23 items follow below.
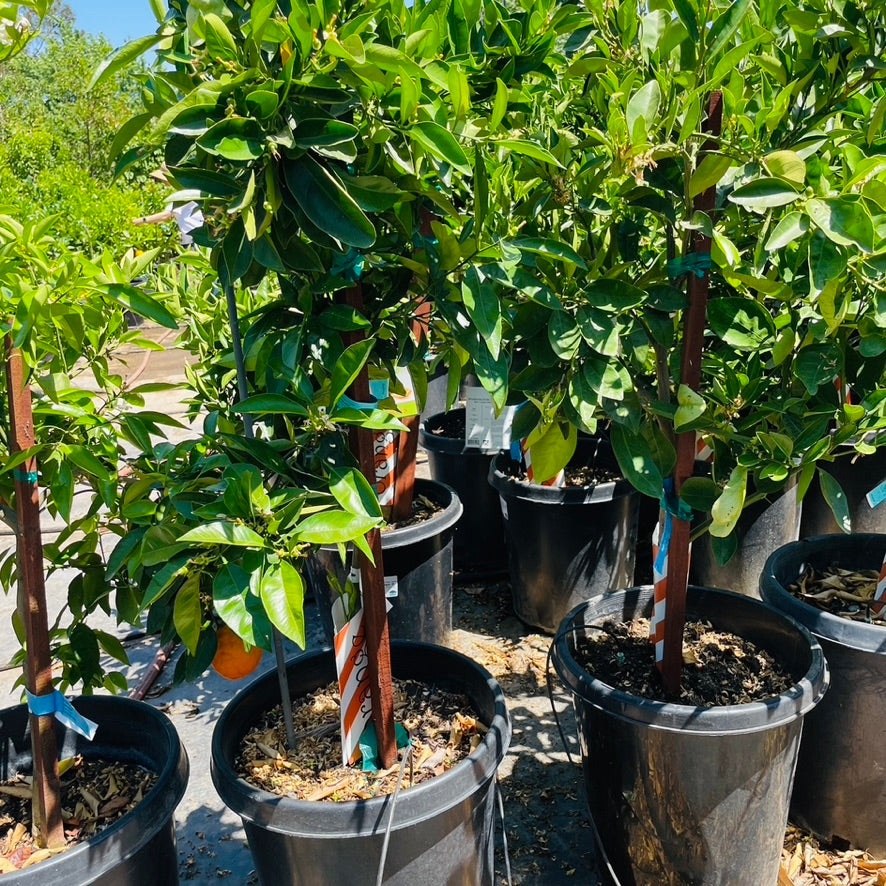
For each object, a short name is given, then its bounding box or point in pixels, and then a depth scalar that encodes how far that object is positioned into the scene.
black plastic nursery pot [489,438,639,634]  2.61
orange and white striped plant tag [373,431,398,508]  2.46
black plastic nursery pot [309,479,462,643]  2.40
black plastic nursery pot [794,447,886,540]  2.95
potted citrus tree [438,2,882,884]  1.12
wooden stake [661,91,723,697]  1.33
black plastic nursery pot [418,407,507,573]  3.21
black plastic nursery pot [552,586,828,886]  1.41
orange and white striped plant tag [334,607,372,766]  1.41
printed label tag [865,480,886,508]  1.73
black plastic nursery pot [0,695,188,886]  1.20
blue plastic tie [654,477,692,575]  1.50
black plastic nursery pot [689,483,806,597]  2.77
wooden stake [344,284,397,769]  1.40
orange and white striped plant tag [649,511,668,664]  1.64
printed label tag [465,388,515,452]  2.73
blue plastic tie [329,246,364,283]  1.13
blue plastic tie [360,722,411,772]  1.44
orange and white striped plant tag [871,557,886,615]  1.77
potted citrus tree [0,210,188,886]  1.19
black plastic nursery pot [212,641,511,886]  1.22
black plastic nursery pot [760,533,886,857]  1.62
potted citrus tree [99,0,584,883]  0.90
